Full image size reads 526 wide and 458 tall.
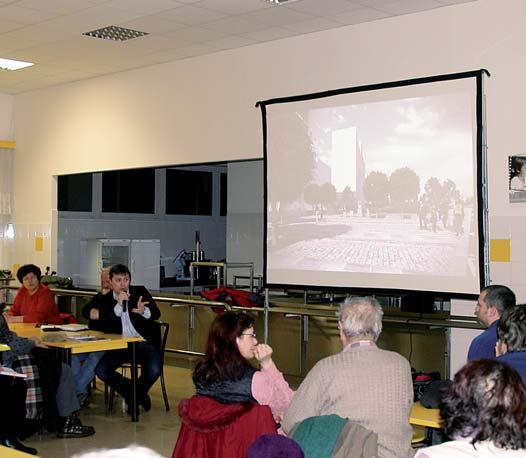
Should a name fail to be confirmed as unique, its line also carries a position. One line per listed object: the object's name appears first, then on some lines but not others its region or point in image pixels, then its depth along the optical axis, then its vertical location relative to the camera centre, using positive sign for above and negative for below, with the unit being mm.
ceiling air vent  7320 +1877
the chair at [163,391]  6959 -1330
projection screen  5961 +419
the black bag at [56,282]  9812 -535
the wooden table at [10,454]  2848 -769
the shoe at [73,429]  6078 -1446
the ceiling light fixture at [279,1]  6257 +1838
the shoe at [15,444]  5406 -1385
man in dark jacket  6898 -779
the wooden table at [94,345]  6137 -824
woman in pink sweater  3723 -621
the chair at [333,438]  2936 -729
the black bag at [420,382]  4215 -746
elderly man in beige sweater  3127 -606
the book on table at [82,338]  6312 -787
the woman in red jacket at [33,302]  7684 -619
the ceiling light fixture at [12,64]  8711 +1889
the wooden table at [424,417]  3676 -822
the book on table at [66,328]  6871 -769
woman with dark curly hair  2074 -437
